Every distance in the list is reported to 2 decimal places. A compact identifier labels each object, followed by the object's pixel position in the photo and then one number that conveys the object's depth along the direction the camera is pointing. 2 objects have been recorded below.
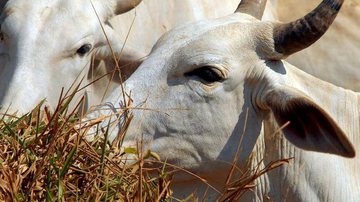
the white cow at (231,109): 12.37
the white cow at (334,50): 20.84
